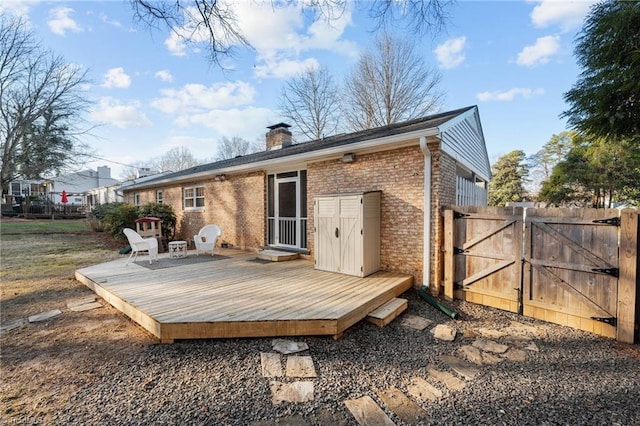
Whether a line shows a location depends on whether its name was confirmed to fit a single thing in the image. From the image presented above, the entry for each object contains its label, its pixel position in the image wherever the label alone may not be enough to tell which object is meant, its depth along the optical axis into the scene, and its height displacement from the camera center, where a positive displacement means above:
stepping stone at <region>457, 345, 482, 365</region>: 3.43 -1.86
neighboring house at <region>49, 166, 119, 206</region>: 36.81 +2.97
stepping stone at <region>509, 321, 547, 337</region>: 4.15 -1.88
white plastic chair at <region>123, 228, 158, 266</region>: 7.00 -0.95
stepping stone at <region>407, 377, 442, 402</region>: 2.72 -1.82
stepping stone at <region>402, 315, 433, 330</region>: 4.33 -1.84
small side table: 8.09 -1.27
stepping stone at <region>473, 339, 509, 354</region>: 3.66 -1.87
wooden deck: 3.58 -1.45
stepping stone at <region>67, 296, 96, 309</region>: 4.91 -1.66
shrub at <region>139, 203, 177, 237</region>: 11.59 -0.36
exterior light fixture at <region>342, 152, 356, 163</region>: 6.42 +1.02
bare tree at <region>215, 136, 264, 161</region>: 36.54 +7.30
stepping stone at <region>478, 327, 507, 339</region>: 4.09 -1.88
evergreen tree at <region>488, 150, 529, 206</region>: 23.69 +1.98
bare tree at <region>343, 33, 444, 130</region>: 17.25 +7.14
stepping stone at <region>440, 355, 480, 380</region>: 3.13 -1.85
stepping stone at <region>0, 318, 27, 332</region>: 4.04 -1.69
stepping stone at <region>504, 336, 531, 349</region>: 3.82 -1.88
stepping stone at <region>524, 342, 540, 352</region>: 3.69 -1.88
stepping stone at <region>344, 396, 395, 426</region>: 2.37 -1.78
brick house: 5.53 +0.42
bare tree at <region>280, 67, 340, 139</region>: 19.25 +6.81
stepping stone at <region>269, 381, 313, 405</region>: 2.62 -1.75
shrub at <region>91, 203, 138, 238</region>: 11.52 -0.53
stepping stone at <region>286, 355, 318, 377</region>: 2.99 -1.74
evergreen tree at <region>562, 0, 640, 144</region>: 5.49 +2.61
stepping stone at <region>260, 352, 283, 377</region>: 2.98 -1.73
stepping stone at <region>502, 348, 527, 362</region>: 3.46 -1.88
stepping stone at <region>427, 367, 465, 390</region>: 2.91 -1.84
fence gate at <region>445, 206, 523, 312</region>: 4.81 -0.94
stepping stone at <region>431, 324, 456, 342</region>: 3.97 -1.84
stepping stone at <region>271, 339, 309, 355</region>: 3.40 -1.71
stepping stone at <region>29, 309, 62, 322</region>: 4.31 -1.68
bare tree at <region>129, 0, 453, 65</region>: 3.36 +2.27
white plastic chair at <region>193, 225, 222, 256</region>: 8.40 -1.01
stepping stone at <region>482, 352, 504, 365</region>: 3.39 -1.87
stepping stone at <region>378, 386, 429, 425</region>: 2.43 -1.80
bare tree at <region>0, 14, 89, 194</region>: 17.62 +6.35
